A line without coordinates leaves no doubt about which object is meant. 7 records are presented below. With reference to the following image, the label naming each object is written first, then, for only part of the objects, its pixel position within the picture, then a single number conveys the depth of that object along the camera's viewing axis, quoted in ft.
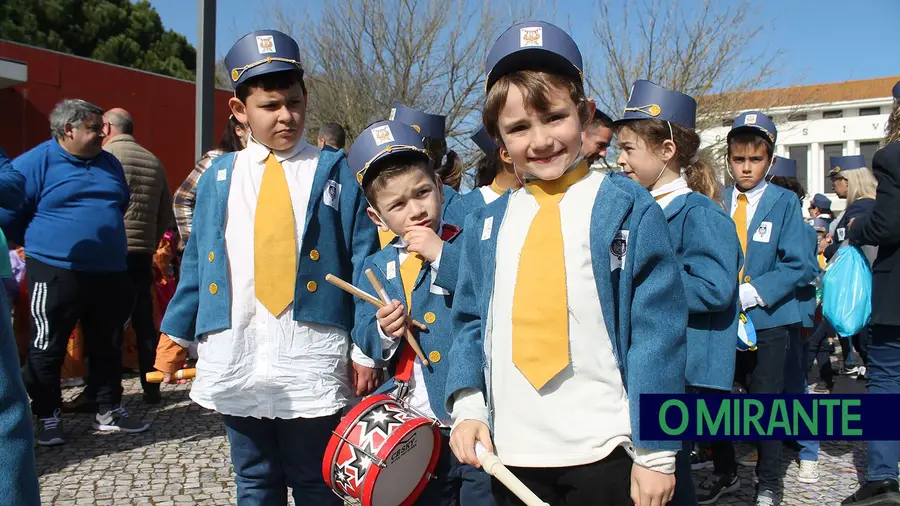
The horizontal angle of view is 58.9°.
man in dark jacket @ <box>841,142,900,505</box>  14.44
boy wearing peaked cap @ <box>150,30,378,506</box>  9.75
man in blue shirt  18.67
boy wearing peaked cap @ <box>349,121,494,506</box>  9.63
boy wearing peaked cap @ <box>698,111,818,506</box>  15.17
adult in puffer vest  22.22
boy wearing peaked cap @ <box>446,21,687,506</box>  6.78
